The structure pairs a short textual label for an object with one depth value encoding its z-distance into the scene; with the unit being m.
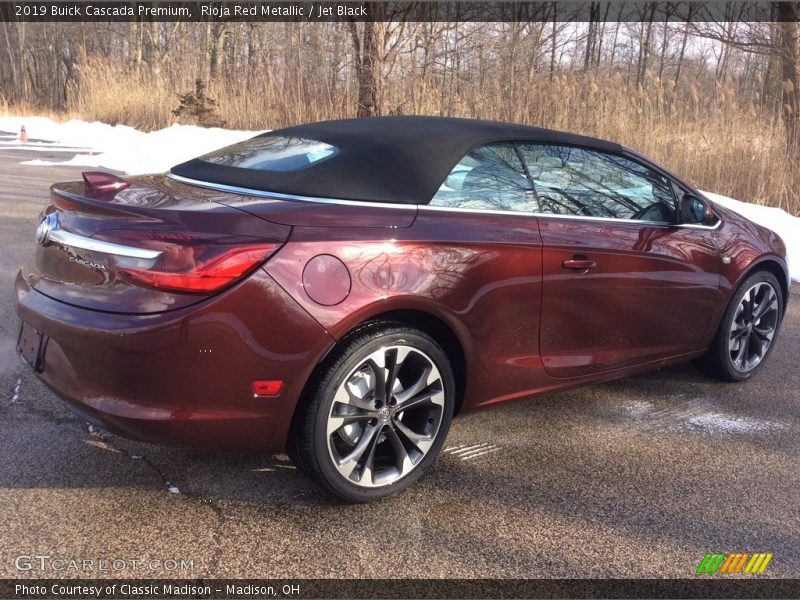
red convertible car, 2.44
